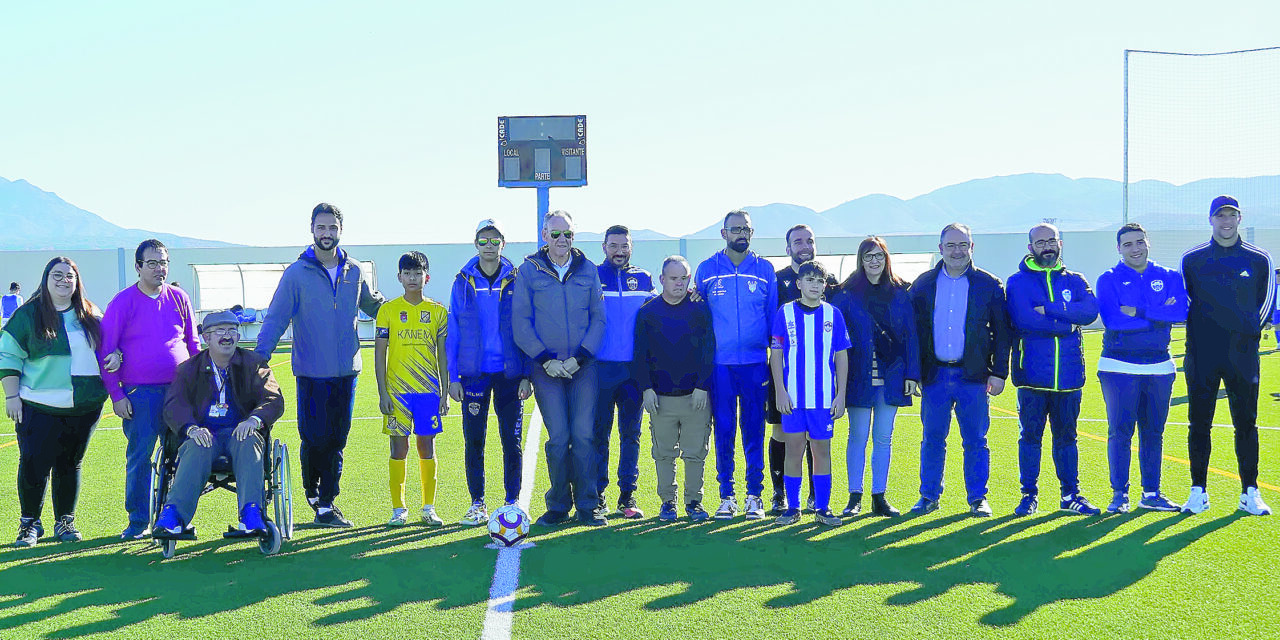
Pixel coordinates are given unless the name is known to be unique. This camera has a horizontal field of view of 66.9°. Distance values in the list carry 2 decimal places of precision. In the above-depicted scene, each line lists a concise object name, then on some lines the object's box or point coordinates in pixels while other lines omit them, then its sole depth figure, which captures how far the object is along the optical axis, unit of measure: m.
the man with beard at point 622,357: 6.05
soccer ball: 5.20
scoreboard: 21.06
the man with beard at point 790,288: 6.15
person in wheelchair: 5.12
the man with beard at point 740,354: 6.00
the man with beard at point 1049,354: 5.95
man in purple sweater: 5.64
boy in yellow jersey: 6.00
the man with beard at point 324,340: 5.97
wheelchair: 5.16
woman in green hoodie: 5.63
